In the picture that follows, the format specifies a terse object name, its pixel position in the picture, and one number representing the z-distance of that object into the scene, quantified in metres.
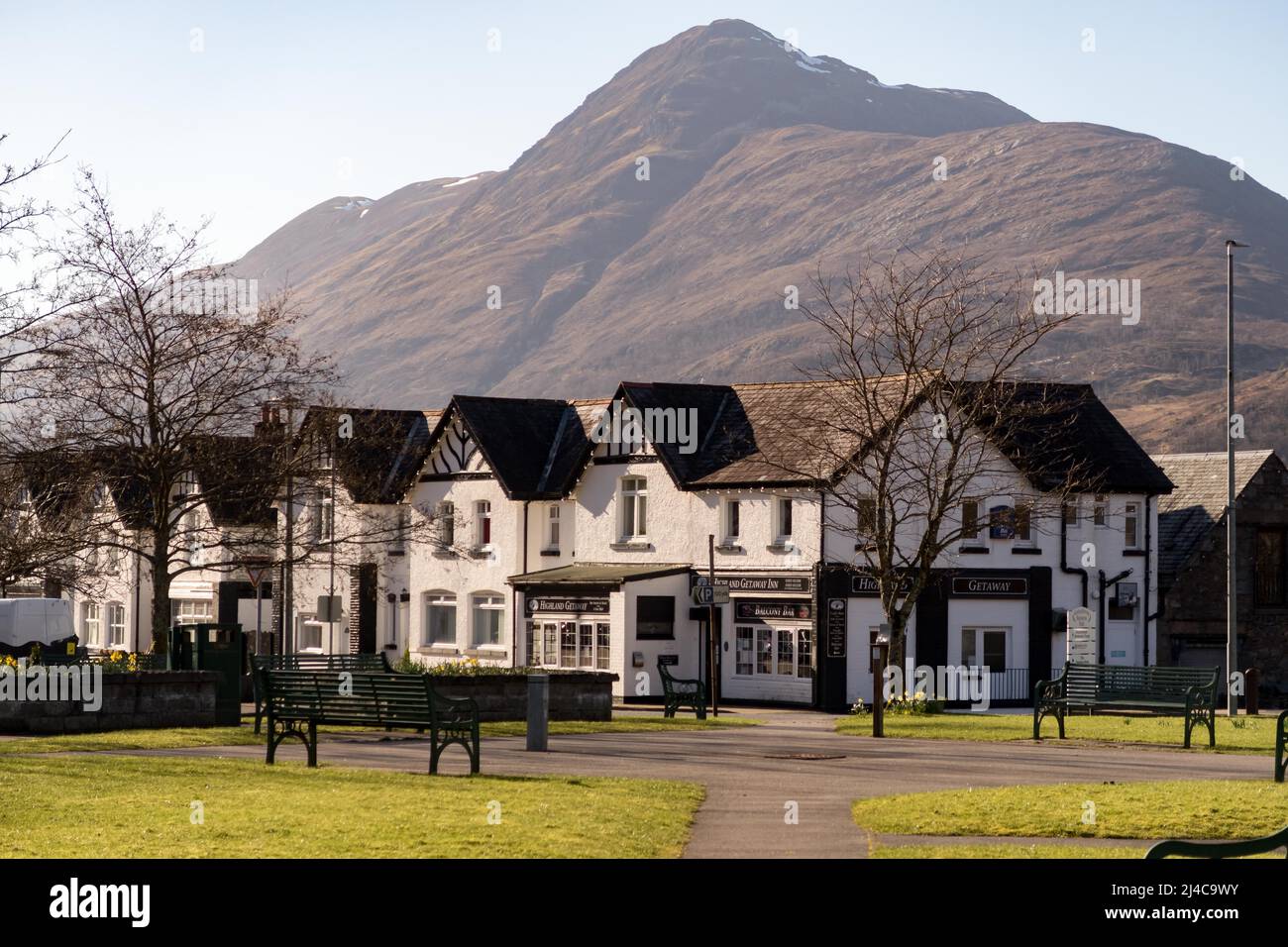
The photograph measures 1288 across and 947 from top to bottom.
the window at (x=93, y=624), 72.31
